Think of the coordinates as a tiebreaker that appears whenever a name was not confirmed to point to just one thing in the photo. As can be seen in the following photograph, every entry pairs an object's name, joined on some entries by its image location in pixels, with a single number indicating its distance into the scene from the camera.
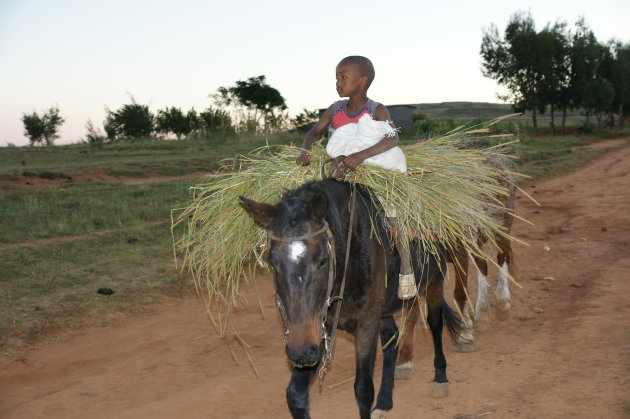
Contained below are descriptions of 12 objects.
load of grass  4.27
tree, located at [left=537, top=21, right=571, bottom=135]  41.75
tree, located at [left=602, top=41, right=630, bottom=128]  49.78
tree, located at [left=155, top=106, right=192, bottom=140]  47.84
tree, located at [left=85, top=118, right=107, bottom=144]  45.81
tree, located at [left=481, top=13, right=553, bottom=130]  41.41
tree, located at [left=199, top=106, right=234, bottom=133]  35.97
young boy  4.16
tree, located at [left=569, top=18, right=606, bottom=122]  44.38
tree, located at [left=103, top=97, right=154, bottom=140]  47.16
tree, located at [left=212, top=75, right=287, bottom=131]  52.19
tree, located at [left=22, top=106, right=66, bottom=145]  51.91
